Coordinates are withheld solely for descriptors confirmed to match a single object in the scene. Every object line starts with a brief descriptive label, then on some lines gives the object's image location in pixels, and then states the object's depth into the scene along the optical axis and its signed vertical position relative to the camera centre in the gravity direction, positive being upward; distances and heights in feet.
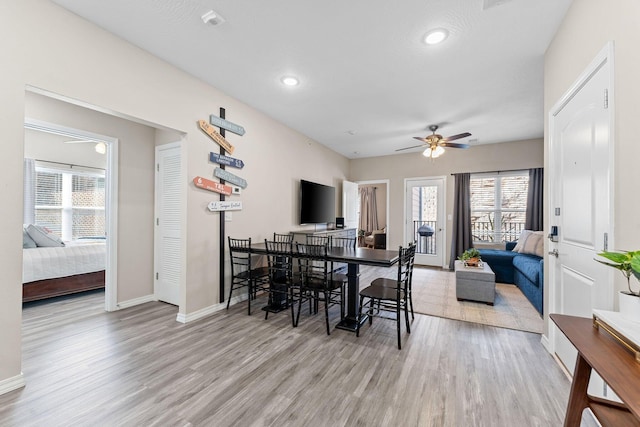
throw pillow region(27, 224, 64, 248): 13.06 -1.27
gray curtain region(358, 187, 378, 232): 31.99 +0.55
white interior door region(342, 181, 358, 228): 21.41 +0.85
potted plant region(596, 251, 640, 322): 3.35 -1.03
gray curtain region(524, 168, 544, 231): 17.06 +0.90
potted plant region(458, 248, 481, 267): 13.20 -2.22
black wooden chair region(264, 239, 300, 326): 10.07 -2.62
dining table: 8.53 -1.54
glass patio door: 20.22 -0.30
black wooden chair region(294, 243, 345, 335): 9.19 -2.39
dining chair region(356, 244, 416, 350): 8.20 -2.61
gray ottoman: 11.98 -3.22
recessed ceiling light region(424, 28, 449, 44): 7.39 +5.11
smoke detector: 6.84 +5.15
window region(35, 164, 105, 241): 16.58 +0.73
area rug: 10.09 -4.06
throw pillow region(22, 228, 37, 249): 12.90 -1.51
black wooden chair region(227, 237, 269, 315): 10.78 -2.48
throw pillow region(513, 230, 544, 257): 15.18 -1.69
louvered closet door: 11.70 -0.51
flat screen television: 16.43 +0.72
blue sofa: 11.15 -2.84
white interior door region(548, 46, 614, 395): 5.15 +0.36
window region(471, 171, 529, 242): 18.20 +0.68
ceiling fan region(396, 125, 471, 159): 14.49 +3.88
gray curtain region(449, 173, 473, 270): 19.02 -0.25
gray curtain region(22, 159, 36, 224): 15.56 +1.04
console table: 2.60 -1.65
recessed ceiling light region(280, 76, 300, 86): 10.12 +5.18
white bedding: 11.19 -2.21
